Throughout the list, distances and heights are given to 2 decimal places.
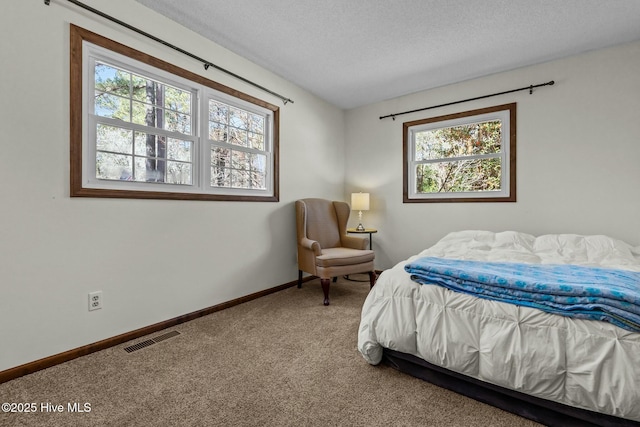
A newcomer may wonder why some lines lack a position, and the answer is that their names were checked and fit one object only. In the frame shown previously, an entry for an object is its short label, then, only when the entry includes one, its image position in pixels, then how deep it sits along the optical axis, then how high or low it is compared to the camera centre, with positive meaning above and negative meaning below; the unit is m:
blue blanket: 1.14 -0.34
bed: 1.12 -0.64
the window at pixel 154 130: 1.95 +0.69
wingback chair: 2.97 -0.40
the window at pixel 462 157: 3.33 +0.70
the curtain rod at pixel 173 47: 1.90 +1.37
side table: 3.88 -0.27
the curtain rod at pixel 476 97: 3.05 +1.37
